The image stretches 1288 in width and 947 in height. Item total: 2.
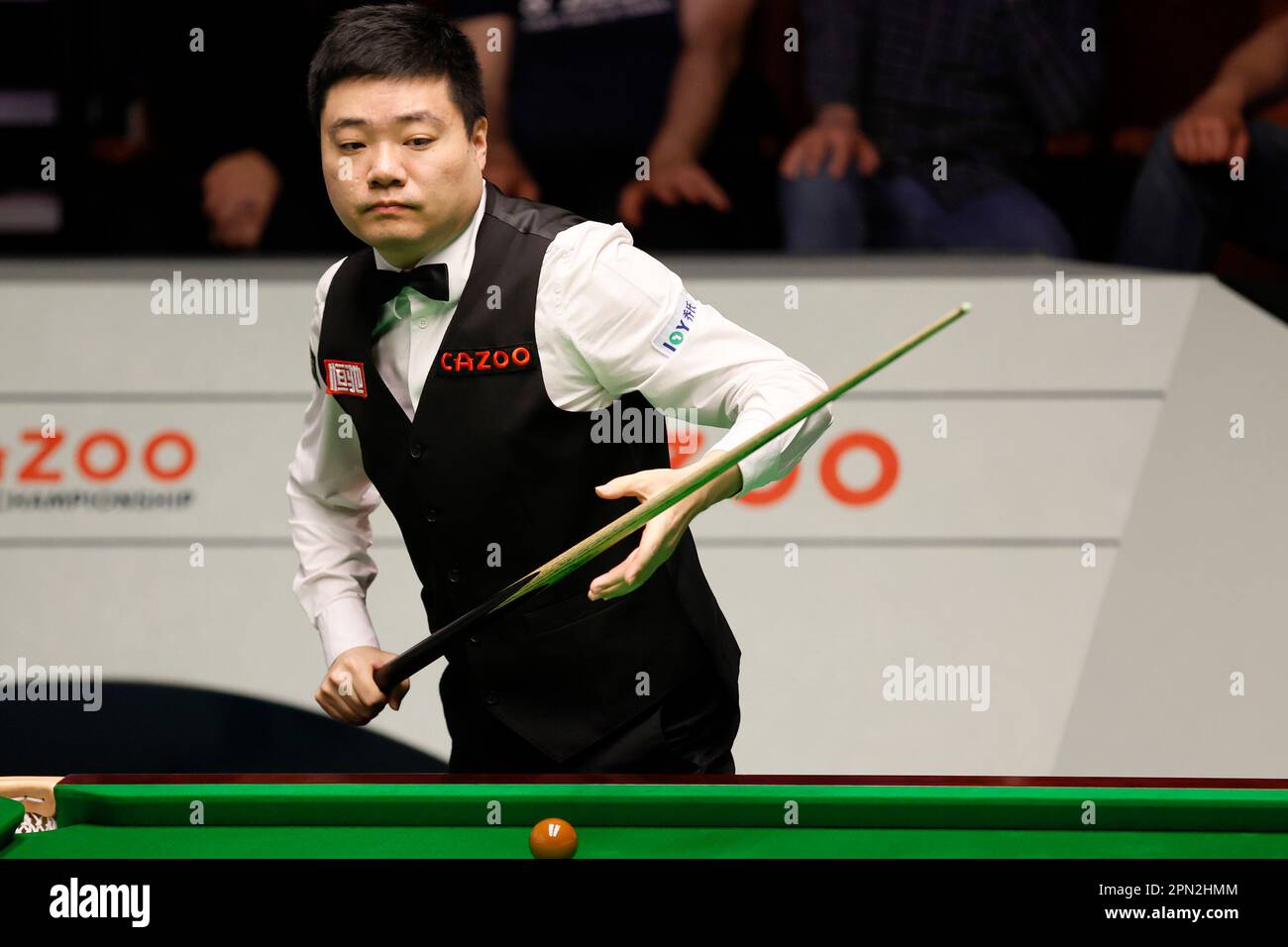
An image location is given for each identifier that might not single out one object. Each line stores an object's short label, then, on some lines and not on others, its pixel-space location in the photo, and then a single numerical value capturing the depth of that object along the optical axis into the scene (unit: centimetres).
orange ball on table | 306
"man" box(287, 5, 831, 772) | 392
